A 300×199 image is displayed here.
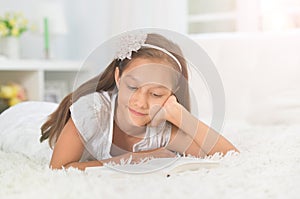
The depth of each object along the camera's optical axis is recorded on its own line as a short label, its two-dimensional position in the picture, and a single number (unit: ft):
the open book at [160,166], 3.31
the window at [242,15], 8.81
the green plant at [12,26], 9.20
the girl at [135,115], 3.47
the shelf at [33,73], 8.91
